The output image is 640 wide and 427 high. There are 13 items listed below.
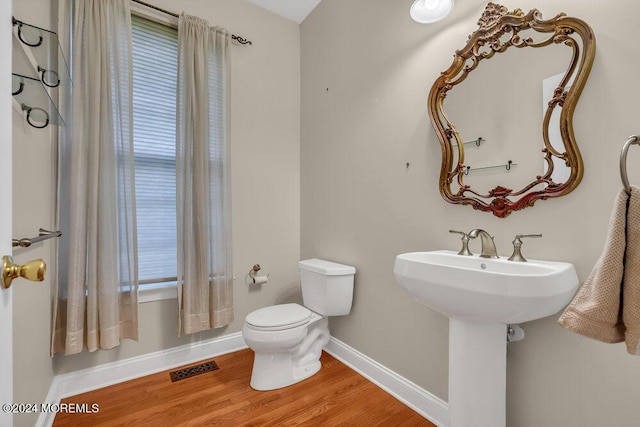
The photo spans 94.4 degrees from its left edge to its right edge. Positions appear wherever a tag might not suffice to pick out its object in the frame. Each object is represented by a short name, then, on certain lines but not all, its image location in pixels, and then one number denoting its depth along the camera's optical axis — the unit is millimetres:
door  552
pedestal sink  921
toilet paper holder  2286
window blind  1970
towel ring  661
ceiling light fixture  1389
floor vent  1920
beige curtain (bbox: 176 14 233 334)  1975
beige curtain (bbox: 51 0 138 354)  1637
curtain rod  1917
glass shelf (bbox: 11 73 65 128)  1094
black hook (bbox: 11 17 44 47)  1136
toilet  1744
